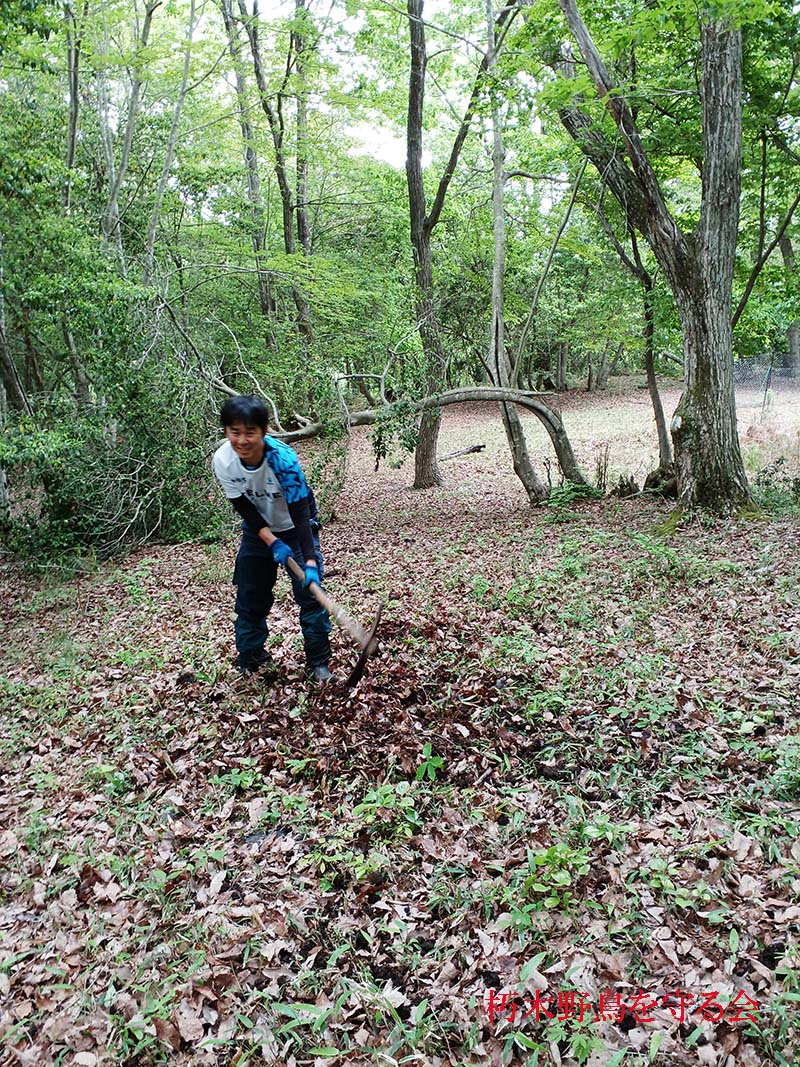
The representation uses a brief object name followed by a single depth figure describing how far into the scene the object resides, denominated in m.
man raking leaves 3.73
